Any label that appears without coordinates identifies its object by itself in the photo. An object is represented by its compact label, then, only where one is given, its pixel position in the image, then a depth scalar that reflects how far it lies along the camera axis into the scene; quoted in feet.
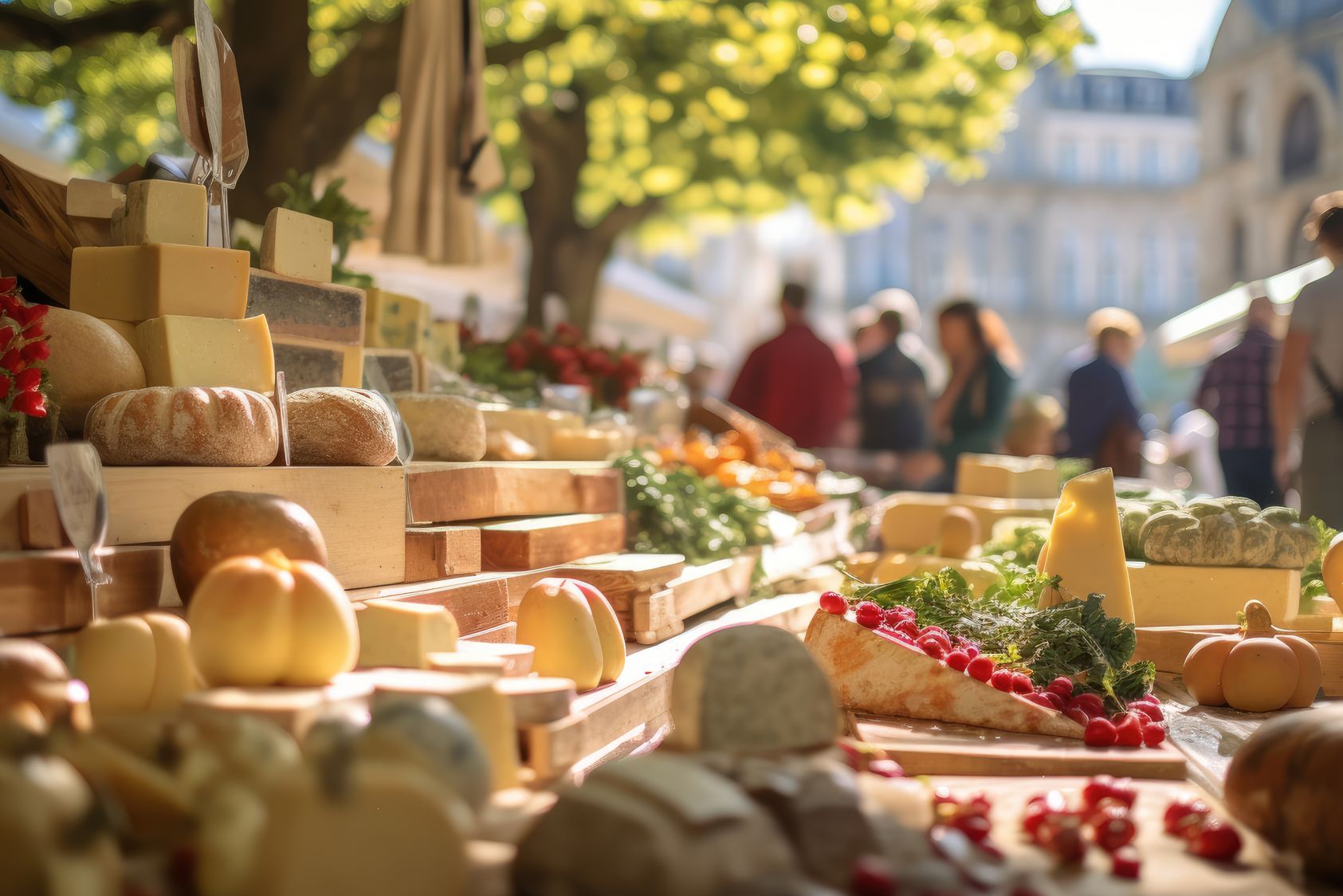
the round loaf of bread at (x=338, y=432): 8.41
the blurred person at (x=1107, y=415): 26.45
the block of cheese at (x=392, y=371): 12.37
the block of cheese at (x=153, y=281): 9.13
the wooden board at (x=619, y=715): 5.74
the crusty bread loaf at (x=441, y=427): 10.61
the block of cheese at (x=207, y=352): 8.87
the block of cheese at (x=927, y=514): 16.66
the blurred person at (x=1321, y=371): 16.61
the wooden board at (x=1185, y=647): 10.05
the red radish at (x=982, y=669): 8.05
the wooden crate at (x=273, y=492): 6.49
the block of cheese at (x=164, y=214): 9.41
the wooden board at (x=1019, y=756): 7.05
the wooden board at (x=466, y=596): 7.76
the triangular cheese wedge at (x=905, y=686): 7.86
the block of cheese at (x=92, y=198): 10.50
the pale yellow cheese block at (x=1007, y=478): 18.19
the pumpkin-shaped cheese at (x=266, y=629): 5.24
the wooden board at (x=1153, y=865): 4.90
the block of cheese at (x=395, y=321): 13.02
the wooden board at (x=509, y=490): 9.53
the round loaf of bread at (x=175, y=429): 7.54
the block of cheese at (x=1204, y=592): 11.00
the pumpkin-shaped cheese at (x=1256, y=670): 8.99
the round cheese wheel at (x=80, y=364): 8.36
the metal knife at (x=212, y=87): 9.52
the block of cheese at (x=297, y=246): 10.44
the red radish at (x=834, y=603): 8.64
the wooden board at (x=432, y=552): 8.52
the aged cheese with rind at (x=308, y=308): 10.43
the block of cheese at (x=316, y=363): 10.68
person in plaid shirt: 23.08
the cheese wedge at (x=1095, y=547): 9.86
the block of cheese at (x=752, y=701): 5.45
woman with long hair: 24.79
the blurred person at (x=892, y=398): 26.66
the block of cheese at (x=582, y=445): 13.14
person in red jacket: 26.08
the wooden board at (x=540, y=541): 9.80
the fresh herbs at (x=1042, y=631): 8.49
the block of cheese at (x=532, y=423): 12.16
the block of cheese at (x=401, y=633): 6.01
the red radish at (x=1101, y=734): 7.45
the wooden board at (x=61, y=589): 6.00
